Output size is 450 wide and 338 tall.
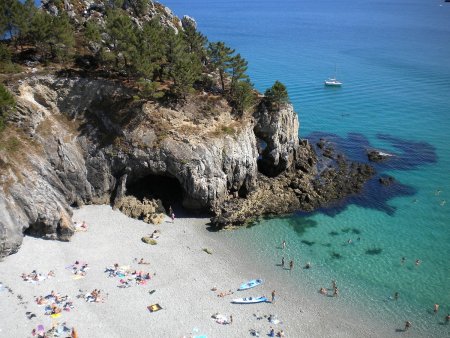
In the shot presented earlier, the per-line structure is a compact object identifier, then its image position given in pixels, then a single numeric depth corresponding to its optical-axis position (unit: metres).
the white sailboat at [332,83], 105.07
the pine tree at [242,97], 53.25
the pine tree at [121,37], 50.66
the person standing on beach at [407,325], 34.56
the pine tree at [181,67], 50.22
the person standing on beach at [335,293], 38.22
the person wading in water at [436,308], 36.25
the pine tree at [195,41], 59.78
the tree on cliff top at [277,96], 54.59
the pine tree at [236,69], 55.81
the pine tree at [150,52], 49.59
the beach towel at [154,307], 34.83
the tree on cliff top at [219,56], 55.66
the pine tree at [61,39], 51.56
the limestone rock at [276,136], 55.94
